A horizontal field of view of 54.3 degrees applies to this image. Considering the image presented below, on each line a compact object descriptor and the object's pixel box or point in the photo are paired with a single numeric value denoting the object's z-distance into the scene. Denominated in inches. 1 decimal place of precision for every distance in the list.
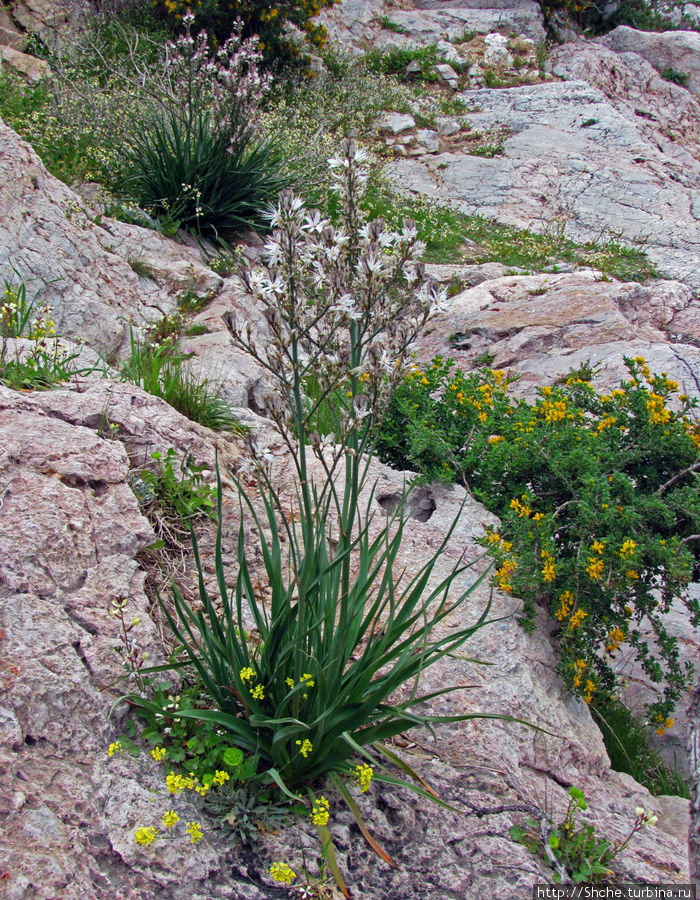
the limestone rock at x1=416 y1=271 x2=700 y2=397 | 220.8
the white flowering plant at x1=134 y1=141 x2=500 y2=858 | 69.6
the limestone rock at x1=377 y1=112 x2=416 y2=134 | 487.2
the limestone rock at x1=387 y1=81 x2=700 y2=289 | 410.9
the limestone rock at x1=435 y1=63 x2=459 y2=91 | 586.9
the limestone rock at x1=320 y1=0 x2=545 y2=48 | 641.6
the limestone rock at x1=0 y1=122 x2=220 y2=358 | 178.4
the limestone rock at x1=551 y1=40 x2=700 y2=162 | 585.9
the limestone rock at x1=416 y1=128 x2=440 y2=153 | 487.8
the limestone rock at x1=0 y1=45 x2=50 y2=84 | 372.2
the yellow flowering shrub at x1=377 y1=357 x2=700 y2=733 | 120.6
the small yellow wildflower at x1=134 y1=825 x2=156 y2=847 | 66.0
